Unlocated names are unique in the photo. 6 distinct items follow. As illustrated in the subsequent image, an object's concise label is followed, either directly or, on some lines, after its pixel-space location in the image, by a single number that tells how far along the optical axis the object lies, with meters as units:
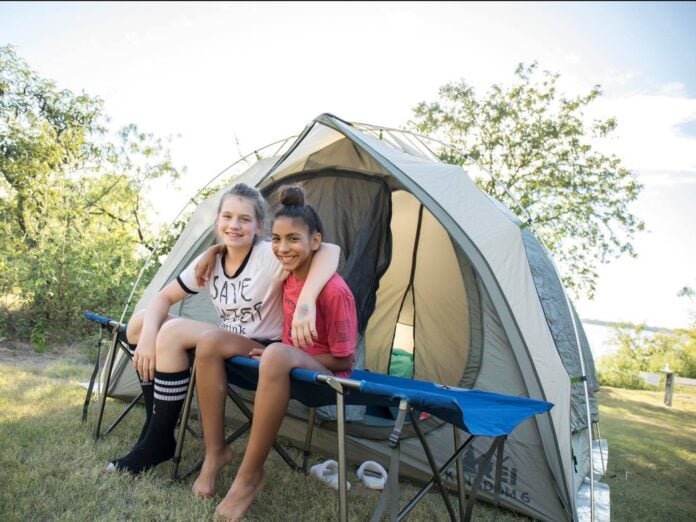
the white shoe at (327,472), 1.99
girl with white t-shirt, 1.69
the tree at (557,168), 8.29
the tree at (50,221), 4.31
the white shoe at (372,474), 2.04
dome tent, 1.92
